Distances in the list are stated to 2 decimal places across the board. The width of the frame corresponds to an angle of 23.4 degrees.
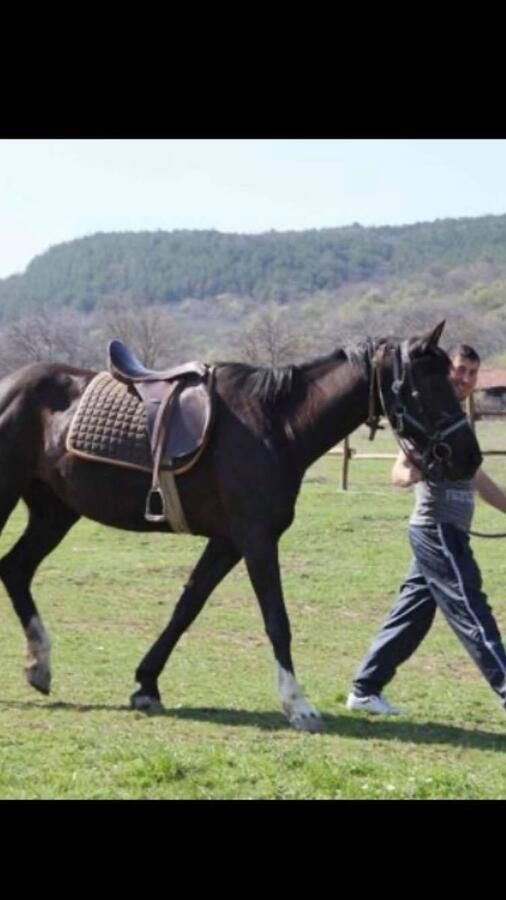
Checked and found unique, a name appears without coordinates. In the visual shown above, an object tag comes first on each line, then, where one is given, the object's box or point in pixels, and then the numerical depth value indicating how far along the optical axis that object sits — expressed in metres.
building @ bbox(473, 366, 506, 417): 61.23
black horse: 6.20
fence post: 21.34
